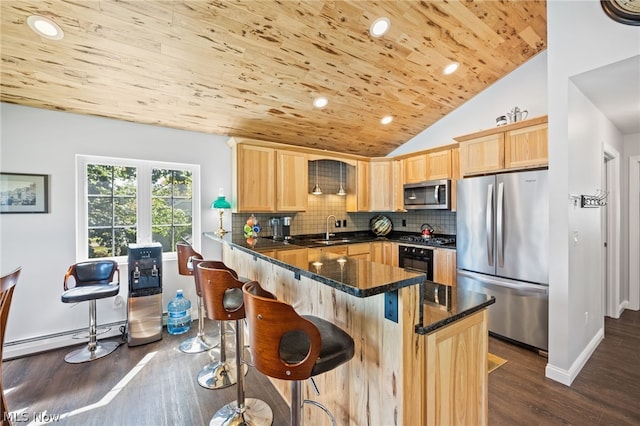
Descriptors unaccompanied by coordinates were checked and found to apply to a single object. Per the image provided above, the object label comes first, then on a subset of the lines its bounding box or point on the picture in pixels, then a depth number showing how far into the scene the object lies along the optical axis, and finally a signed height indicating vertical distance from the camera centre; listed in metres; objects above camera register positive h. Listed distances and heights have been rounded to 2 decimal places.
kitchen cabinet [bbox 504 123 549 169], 2.79 +0.66
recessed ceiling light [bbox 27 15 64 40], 1.94 +1.36
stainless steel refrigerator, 2.66 -0.41
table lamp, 3.43 +0.10
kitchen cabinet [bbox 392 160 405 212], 4.53 +0.43
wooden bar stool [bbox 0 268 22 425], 1.47 -0.49
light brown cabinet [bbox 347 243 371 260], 4.11 -0.59
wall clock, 1.95 +1.44
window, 3.11 +0.11
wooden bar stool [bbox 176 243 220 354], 2.85 -1.36
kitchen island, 1.12 -0.62
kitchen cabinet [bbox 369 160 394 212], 4.61 +0.43
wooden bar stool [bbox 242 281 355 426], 1.11 -0.60
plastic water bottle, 3.28 -1.25
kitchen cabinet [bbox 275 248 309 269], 1.45 -0.28
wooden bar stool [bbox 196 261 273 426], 1.78 -0.69
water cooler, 2.95 -0.90
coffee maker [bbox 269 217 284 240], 4.07 -0.22
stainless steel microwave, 3.89 +0.24
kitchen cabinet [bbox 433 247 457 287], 3.53 -0.73
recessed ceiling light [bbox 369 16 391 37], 2.48 +1.70
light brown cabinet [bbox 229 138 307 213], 3.61 +0.47
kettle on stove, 4.30 -0.31
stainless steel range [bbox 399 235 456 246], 3.80 -0.44
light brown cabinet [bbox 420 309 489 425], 1.19 -0.78
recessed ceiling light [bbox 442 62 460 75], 3.29 +1.73
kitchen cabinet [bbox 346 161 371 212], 4.62 +0.40
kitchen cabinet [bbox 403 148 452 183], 3.93 +0.68
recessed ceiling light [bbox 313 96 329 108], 3.33 +1.35
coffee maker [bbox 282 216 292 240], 4.15 -0.23
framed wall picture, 2.66 +0.21
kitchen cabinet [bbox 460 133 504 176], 3.10 +0.66
